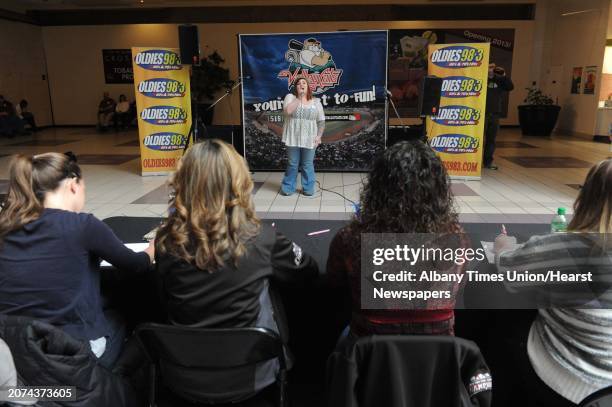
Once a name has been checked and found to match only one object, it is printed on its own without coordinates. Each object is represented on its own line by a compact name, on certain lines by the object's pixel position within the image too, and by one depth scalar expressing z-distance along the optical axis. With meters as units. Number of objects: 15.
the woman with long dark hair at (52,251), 1.45
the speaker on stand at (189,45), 6.01
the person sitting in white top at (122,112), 13.03
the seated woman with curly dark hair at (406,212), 1.34
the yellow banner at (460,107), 6.04
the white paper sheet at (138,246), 1.95
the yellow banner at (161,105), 6.45
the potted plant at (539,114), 11.00
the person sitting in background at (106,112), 12.91
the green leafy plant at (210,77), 12.02
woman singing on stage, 5.21
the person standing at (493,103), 7.09
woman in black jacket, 1.37
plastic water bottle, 1.93
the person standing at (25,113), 12.10
